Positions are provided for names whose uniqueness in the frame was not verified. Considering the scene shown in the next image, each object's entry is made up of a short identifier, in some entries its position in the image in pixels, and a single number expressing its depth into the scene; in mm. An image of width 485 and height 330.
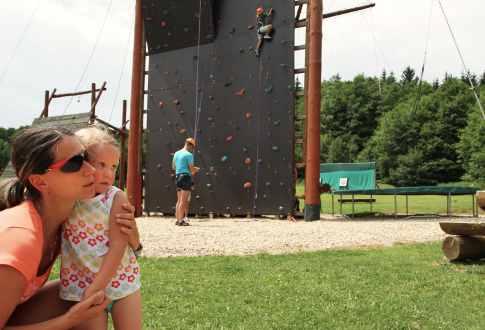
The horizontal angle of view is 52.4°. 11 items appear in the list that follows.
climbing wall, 10453
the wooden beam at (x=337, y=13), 10424
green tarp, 14703
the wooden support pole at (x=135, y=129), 12398
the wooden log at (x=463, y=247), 5145
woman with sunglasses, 1556
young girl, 1947
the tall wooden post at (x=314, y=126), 9906
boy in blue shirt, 8992
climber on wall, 10578
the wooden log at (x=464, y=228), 4964
